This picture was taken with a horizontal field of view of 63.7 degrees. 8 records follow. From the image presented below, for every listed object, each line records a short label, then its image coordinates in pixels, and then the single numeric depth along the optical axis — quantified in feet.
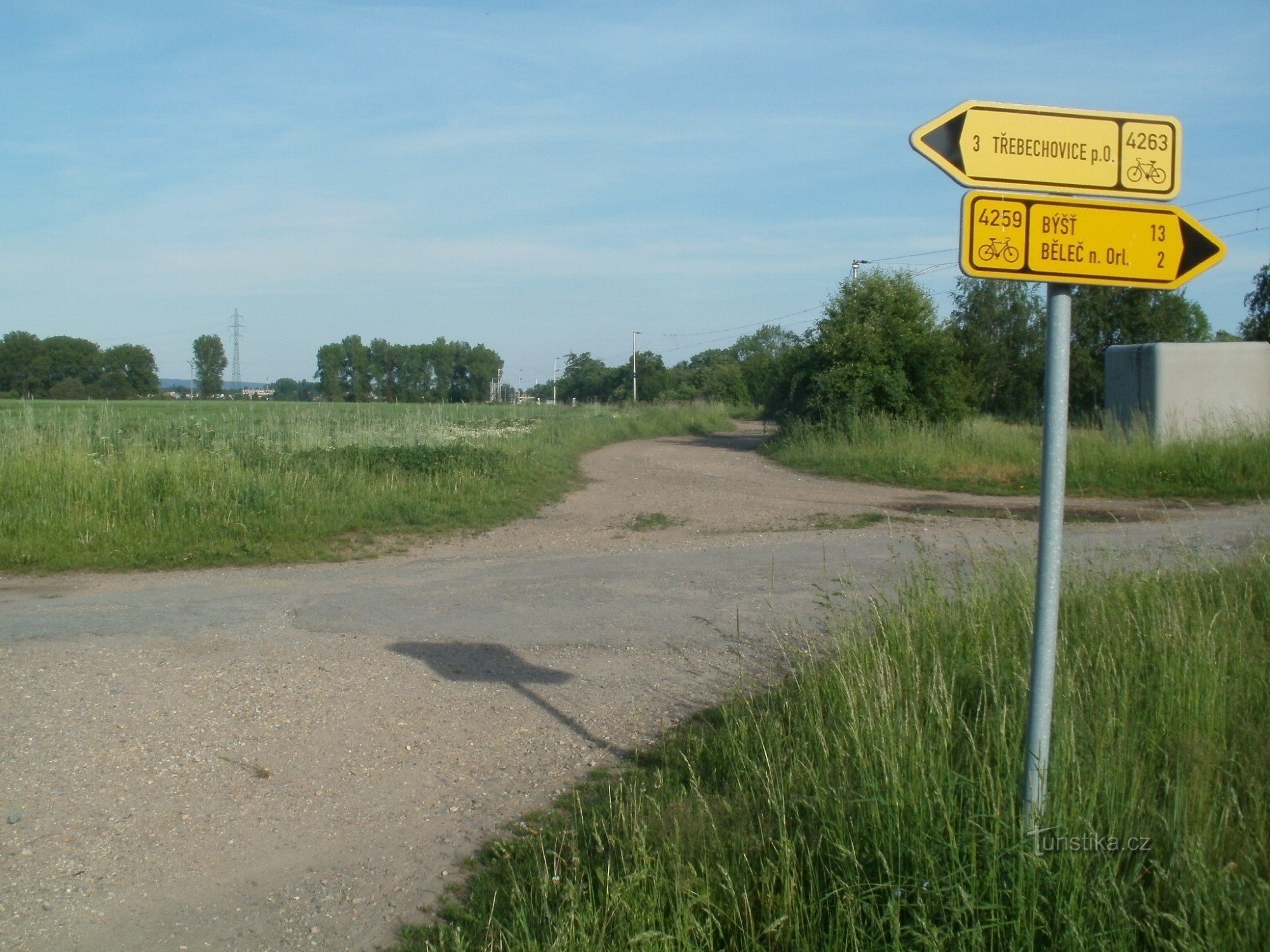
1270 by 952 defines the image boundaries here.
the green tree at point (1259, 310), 116.78
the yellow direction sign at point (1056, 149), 10.99
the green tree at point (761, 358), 102.12
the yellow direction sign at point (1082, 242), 10.86
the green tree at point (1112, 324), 121.60
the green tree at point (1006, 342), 133.39
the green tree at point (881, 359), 82.12
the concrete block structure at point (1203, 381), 70.18
